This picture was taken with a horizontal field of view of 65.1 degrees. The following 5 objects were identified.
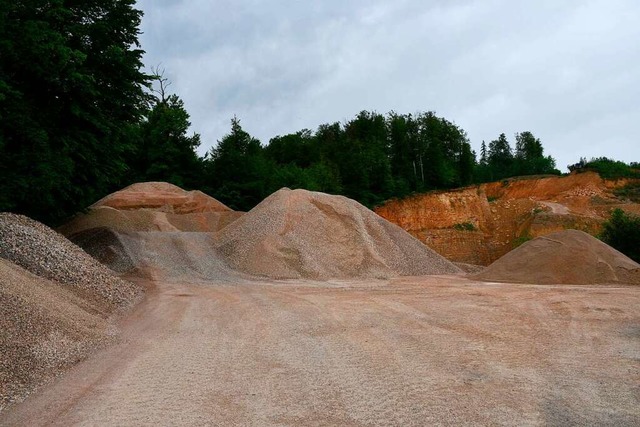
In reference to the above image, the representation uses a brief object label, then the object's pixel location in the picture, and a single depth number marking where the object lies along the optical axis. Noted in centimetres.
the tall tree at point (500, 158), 8057
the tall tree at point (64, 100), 1555
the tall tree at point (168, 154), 4962
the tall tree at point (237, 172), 4562
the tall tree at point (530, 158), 7531
